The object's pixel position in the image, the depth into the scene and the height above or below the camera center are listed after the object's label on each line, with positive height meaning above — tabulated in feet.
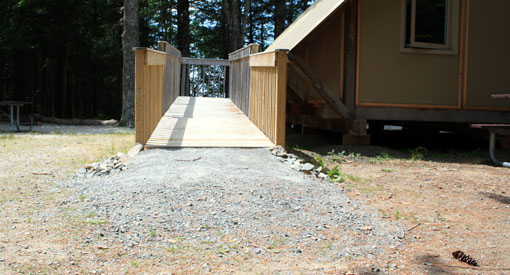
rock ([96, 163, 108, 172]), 19.02 -2.67
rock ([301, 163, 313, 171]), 19.16 -2.56
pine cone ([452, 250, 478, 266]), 10.94 -3.43
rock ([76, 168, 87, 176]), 19.19 -2.89
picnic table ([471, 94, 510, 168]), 23.57 -1.36
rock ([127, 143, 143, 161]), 19.95 -2.20
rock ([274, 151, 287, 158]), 21.31 -2.29
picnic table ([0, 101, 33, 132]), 41.62 -1.91
